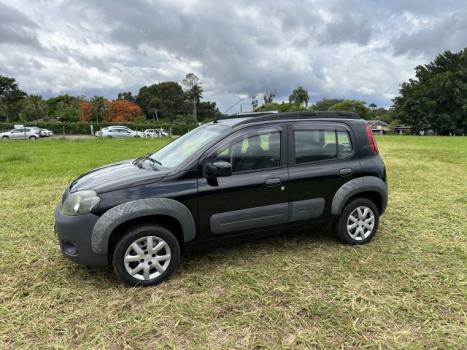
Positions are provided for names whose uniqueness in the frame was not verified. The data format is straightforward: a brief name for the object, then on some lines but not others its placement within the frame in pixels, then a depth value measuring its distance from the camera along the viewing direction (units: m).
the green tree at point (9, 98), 64.12
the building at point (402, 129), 63.81
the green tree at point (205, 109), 93.81
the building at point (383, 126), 75.88
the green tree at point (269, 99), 73.85
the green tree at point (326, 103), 94.64
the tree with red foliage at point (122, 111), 69.69
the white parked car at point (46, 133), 37.69
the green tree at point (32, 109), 63.59
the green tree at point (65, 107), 66.44
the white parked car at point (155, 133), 39.14
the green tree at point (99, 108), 65.44
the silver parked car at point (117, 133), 35.94
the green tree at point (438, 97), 55.69
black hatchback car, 3.44
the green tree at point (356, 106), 81.66
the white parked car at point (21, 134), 33.31
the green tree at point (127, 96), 89.25
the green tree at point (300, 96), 105.30
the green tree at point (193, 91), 81.94
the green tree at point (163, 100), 87.25
